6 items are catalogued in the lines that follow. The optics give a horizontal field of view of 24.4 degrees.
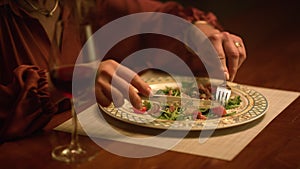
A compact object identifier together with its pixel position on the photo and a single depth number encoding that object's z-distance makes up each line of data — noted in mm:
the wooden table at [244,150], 962
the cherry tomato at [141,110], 1084
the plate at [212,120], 1031
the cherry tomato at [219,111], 1073
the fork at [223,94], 1129
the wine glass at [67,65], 947
